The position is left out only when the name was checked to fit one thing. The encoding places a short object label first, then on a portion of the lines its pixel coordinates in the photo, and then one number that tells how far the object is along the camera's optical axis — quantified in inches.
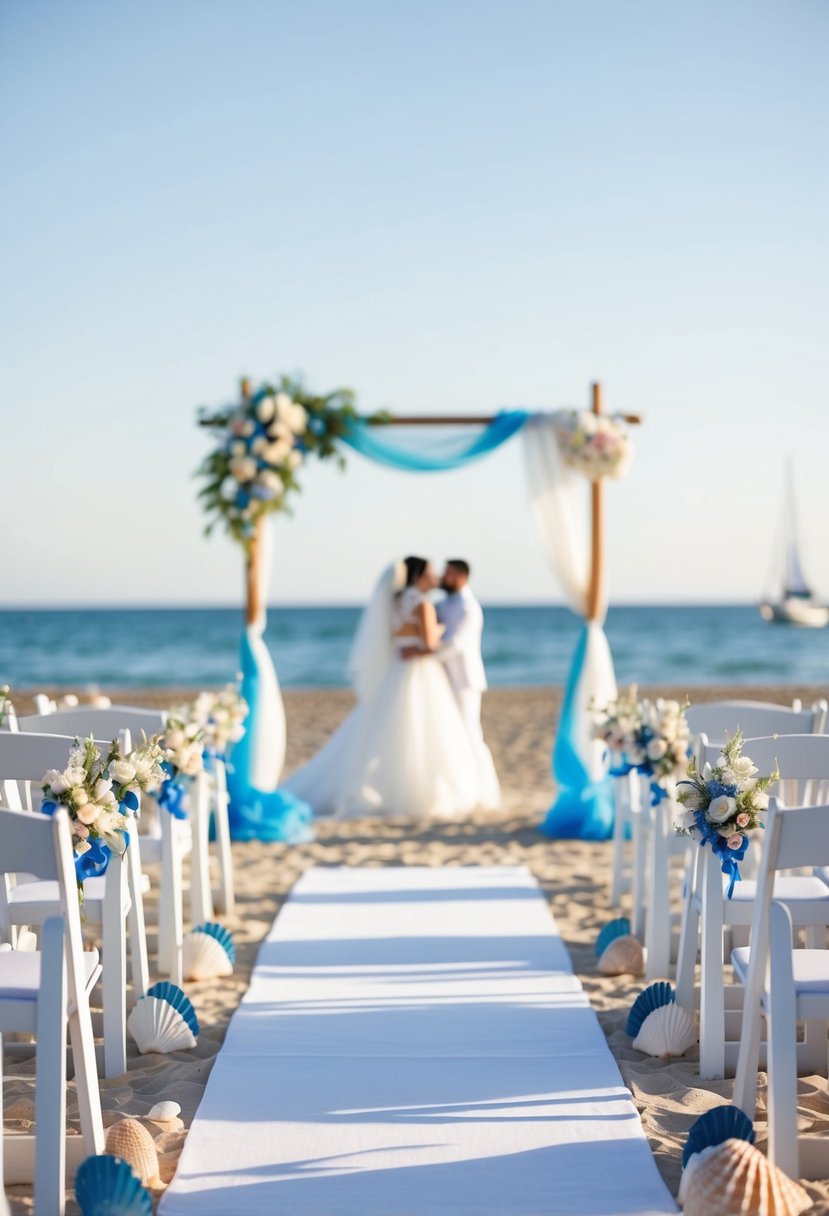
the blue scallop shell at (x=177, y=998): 145.3
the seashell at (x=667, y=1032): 140.9
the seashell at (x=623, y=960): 173.3
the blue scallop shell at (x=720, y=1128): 103.6
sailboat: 1368.1
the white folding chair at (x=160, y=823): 168.1
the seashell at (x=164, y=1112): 120.1
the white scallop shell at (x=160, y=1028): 142.9
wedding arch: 289.1
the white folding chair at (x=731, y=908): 130.3
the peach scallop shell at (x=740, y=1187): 93.2
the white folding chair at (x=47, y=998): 94.3
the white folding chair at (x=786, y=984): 101.0
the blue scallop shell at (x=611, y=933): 181.3
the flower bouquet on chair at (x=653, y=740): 173.3
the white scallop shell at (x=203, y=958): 172.4
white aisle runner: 105.7
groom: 320.5
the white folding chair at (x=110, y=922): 137.3
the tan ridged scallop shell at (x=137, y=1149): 106.7
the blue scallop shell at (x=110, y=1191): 94.7
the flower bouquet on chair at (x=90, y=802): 113.3
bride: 312.7
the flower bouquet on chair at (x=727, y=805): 121.8
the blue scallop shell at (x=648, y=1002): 143.2
